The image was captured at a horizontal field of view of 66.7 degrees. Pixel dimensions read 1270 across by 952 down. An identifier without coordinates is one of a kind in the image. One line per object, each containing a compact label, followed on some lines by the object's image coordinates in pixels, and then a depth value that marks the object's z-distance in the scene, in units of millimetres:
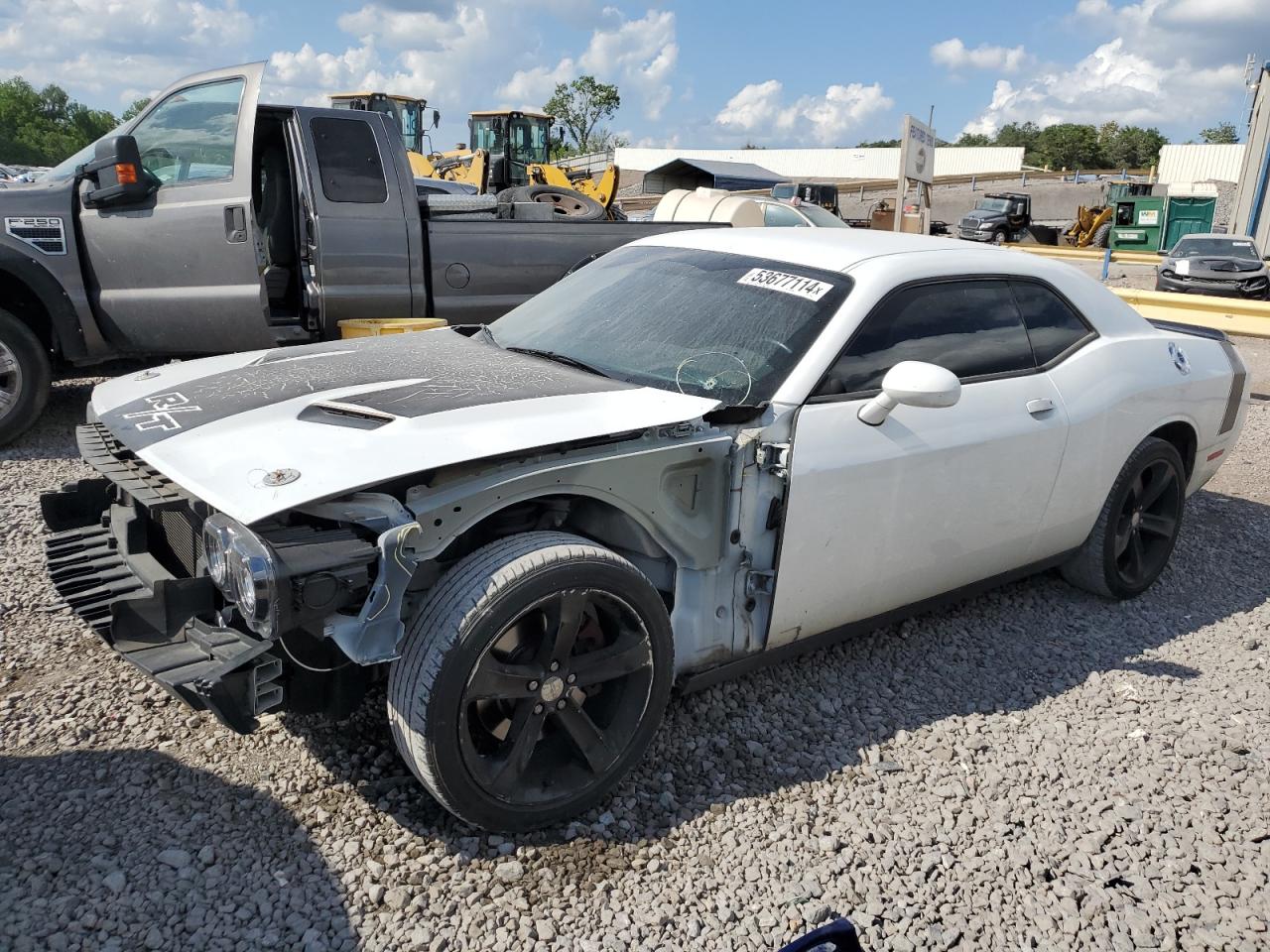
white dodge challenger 2338
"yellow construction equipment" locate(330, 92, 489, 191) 15609
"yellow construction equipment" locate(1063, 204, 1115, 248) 30703
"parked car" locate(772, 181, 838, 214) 26188
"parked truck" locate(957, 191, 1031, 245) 30000
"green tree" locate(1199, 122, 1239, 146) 93500
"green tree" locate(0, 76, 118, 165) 83812
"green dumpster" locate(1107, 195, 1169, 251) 28188
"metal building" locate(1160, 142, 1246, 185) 46625
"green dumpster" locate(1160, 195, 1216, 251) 27734
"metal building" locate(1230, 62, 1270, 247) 22109
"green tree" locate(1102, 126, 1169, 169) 78062
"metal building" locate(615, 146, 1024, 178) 59375
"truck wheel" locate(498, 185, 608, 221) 7862
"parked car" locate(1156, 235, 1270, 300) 17766
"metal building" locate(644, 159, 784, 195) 30297
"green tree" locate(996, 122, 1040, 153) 96625
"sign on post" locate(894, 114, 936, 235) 12828
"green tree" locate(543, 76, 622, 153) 88375
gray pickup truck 5750
